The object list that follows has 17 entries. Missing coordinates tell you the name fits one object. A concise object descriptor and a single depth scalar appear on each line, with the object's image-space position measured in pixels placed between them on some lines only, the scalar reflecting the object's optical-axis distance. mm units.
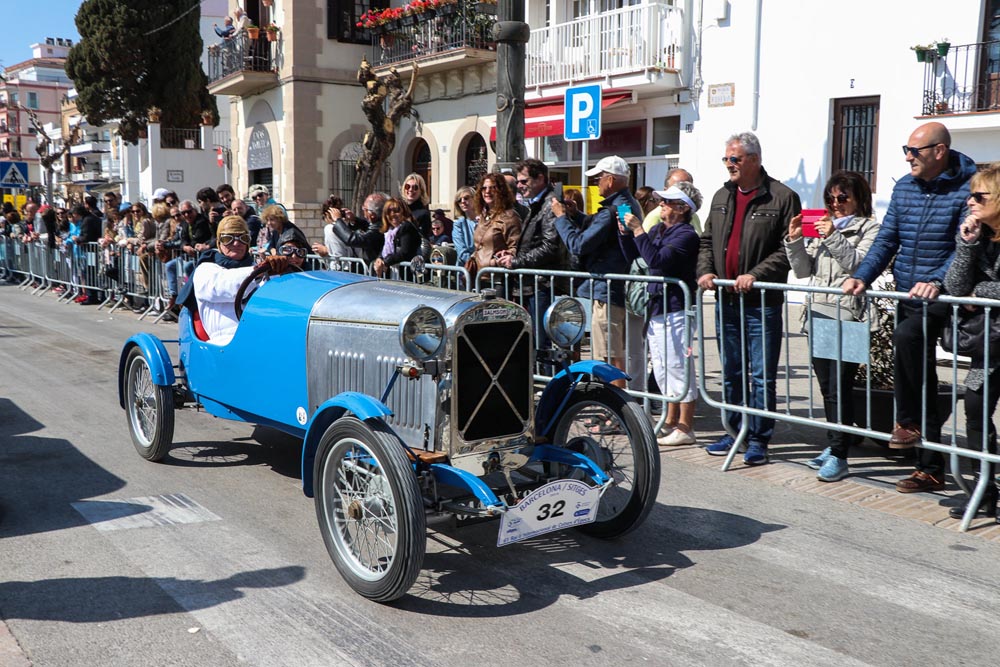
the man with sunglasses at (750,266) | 6012
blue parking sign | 9750
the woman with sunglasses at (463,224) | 8750
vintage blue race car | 3898
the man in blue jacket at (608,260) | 6738
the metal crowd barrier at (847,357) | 4953
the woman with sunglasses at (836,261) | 5754
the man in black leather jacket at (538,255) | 7305
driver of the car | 5819
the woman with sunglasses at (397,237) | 8797
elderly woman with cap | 6500
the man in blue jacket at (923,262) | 5246
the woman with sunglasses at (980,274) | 4824
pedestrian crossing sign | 23277
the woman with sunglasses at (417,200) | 9562
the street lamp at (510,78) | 7879
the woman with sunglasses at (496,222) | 7402
